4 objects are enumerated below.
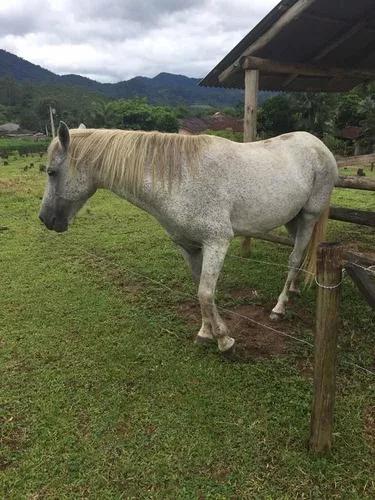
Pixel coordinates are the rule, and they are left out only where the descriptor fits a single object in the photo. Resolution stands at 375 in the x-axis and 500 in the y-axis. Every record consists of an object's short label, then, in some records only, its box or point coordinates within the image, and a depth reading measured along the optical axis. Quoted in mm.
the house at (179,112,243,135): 36500
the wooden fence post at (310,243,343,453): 2197
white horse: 3189
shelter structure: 4625
